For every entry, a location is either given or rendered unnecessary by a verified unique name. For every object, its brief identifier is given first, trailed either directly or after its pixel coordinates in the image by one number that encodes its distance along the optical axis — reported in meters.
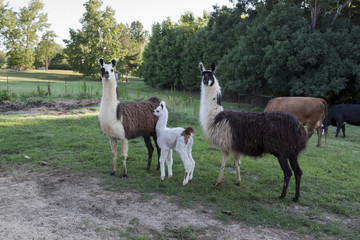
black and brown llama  4.44
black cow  11.33
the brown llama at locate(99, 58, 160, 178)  5.14
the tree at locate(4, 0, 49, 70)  49.70
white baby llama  4.88
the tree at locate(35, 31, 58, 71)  54.81
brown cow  8.75
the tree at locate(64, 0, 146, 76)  43.06
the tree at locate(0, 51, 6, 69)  50.76
